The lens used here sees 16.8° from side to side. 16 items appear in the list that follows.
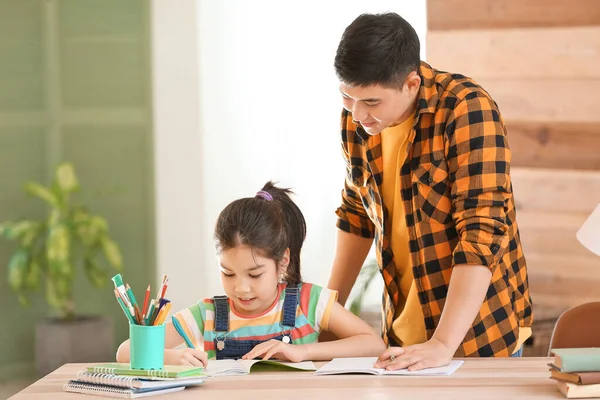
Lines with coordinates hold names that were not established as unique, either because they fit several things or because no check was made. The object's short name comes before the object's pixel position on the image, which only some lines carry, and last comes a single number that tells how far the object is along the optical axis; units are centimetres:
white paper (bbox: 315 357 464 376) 421
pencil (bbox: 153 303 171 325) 413
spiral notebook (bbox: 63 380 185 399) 406
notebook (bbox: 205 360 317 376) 426
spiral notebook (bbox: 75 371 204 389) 407
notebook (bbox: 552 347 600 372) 401
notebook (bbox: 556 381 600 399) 399
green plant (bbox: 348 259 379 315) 704
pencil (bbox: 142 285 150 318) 413
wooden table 404
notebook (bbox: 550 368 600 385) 399
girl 445
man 431
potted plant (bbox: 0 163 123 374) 873
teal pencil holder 412
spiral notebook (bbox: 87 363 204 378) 411
